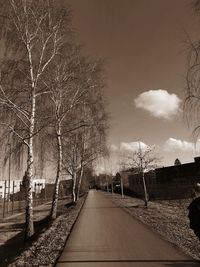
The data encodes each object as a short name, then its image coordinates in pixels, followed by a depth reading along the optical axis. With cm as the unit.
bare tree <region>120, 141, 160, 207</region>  1539
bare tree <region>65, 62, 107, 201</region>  1011
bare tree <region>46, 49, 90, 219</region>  980
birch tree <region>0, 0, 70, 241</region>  792
